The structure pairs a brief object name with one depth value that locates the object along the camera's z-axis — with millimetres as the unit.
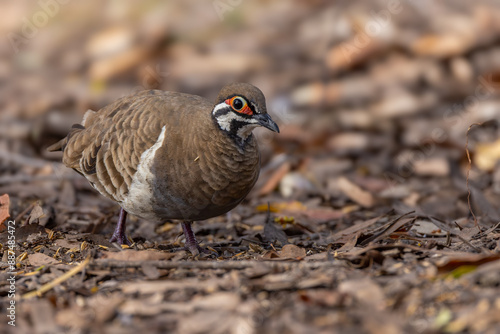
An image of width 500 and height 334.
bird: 9125
